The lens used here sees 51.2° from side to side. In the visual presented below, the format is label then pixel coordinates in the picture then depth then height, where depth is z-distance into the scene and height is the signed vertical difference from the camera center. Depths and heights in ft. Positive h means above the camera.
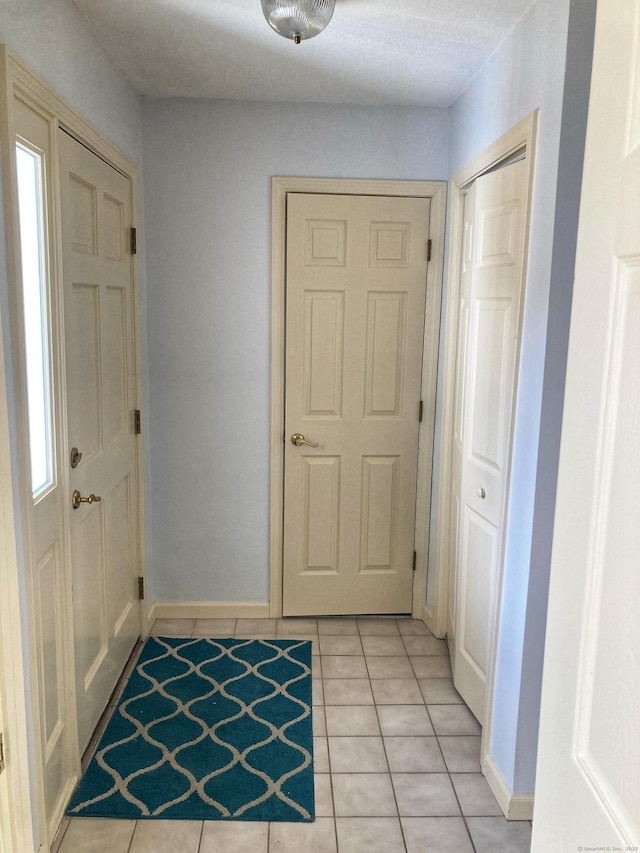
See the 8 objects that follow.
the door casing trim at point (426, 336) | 10.20 -0.21
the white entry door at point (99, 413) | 7.11 -1.16
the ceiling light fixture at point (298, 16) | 6.36 +2.93
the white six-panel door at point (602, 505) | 2.24 -0.65
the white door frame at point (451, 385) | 7.61 -0.90
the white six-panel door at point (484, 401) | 7.32 -0.90
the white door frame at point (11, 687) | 5.19 -2.96
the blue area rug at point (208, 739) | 7.02 -5.00
